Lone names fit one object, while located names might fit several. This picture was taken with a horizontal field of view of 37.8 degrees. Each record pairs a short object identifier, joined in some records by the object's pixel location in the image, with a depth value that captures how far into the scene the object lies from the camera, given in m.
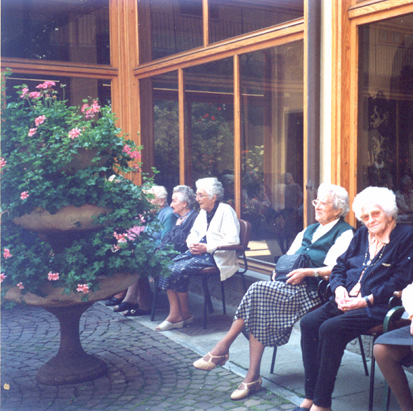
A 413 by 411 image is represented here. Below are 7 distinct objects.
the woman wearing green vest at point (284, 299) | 3.91
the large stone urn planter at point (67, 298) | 3.94
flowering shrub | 3.87
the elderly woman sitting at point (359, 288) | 3.38
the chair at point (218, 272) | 5.43
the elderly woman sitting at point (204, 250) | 5.43
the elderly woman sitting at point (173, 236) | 5.84
